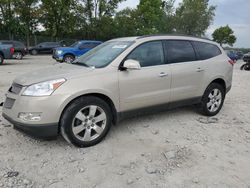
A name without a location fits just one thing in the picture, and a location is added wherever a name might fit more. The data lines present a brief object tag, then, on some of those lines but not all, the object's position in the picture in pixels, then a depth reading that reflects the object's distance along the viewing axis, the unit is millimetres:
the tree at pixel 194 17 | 33106
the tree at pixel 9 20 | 23851
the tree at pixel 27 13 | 24277
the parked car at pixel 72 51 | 12390
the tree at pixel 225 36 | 40645
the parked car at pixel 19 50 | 15110
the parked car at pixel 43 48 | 21207
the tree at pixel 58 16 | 25532
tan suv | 2659
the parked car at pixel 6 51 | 11655
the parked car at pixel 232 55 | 22079
